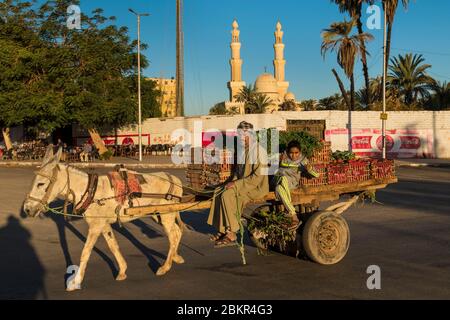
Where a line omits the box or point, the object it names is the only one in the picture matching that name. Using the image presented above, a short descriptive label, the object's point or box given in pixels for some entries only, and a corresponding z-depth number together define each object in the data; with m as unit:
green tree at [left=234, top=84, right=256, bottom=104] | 75.82
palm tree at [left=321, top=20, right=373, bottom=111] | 37.97
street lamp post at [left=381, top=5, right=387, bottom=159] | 31.25
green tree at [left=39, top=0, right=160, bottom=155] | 35.34
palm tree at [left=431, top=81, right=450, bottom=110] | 47.53
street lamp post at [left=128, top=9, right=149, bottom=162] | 35.44
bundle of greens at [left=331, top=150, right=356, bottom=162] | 8.52
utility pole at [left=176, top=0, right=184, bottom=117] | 46.38
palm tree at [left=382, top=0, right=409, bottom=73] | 36.25
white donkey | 6.13
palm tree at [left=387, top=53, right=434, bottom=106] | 48.62
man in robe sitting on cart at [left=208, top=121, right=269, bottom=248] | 6.96
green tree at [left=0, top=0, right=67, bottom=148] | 34.66
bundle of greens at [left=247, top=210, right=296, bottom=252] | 7.38
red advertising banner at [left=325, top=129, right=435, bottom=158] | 36.09
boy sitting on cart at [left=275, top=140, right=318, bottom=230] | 7.18
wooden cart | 7.16
